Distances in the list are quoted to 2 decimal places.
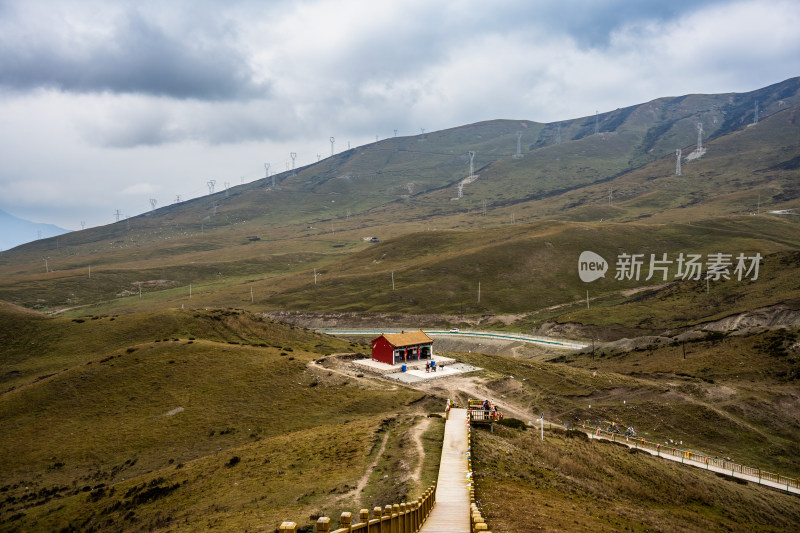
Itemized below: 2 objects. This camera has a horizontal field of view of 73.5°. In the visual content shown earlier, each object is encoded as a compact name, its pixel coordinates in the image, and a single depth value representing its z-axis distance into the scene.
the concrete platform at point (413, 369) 74.03
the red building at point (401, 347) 81.81
